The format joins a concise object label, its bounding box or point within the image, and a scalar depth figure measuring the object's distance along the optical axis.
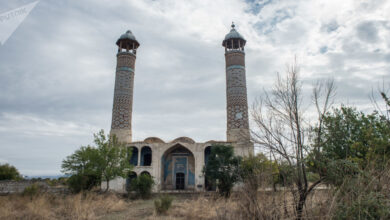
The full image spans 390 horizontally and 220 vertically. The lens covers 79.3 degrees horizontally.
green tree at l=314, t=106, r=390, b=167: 7.49
